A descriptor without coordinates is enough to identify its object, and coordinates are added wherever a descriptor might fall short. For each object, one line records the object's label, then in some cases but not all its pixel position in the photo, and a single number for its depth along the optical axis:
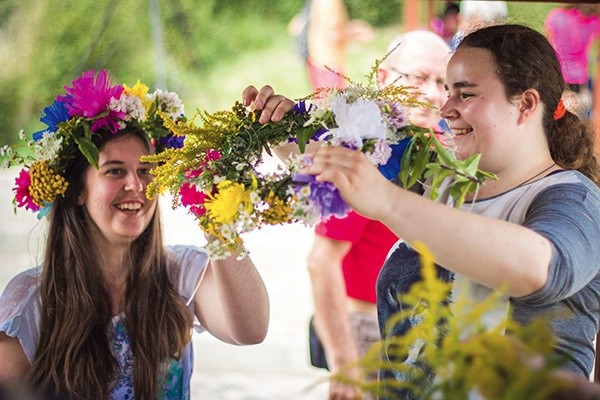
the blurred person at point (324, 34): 7.29
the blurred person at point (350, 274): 3.31
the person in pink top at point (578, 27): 5.21
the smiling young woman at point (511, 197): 1.58
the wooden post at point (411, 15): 6.78
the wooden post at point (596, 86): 5.67
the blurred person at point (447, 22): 5.68
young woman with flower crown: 2.28
